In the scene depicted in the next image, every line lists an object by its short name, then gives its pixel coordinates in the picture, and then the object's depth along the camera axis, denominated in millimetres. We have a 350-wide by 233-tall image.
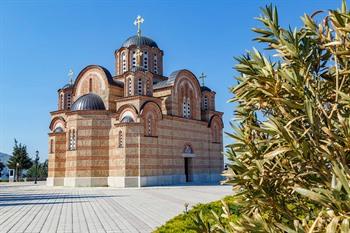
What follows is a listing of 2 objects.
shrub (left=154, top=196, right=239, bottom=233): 6047
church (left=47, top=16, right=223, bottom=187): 24125
